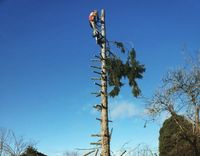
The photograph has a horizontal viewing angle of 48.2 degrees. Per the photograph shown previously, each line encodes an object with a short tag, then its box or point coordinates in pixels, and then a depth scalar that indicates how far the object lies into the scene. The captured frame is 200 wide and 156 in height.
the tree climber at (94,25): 10.17
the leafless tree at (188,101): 12.43
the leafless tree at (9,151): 18.48
